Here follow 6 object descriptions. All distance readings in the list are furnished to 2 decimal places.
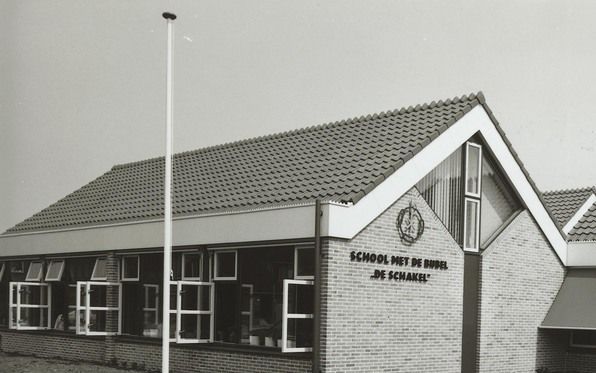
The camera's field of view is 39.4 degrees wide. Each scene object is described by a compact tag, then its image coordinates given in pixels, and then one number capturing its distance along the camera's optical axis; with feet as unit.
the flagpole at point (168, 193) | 48.47
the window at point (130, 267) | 68.94
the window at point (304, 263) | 54.19
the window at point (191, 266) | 62.34
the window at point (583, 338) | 70.90
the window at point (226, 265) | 59.57
